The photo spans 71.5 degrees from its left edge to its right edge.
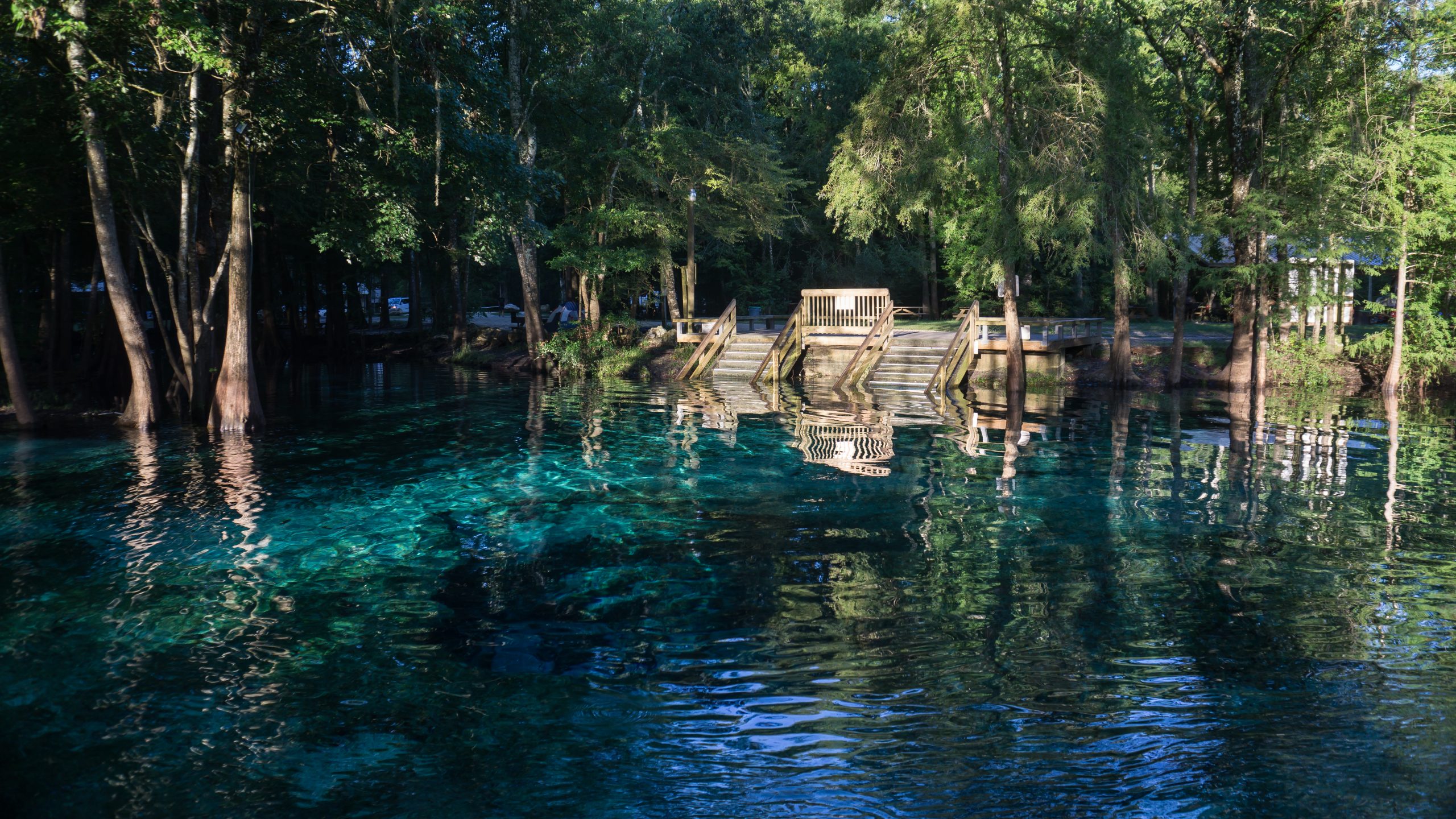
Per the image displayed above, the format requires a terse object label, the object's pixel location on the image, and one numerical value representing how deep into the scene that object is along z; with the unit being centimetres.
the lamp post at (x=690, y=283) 3756
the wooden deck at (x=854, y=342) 3069
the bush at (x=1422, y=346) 2811
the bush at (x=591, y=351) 3606
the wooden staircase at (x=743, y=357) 3412
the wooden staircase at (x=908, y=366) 2994
